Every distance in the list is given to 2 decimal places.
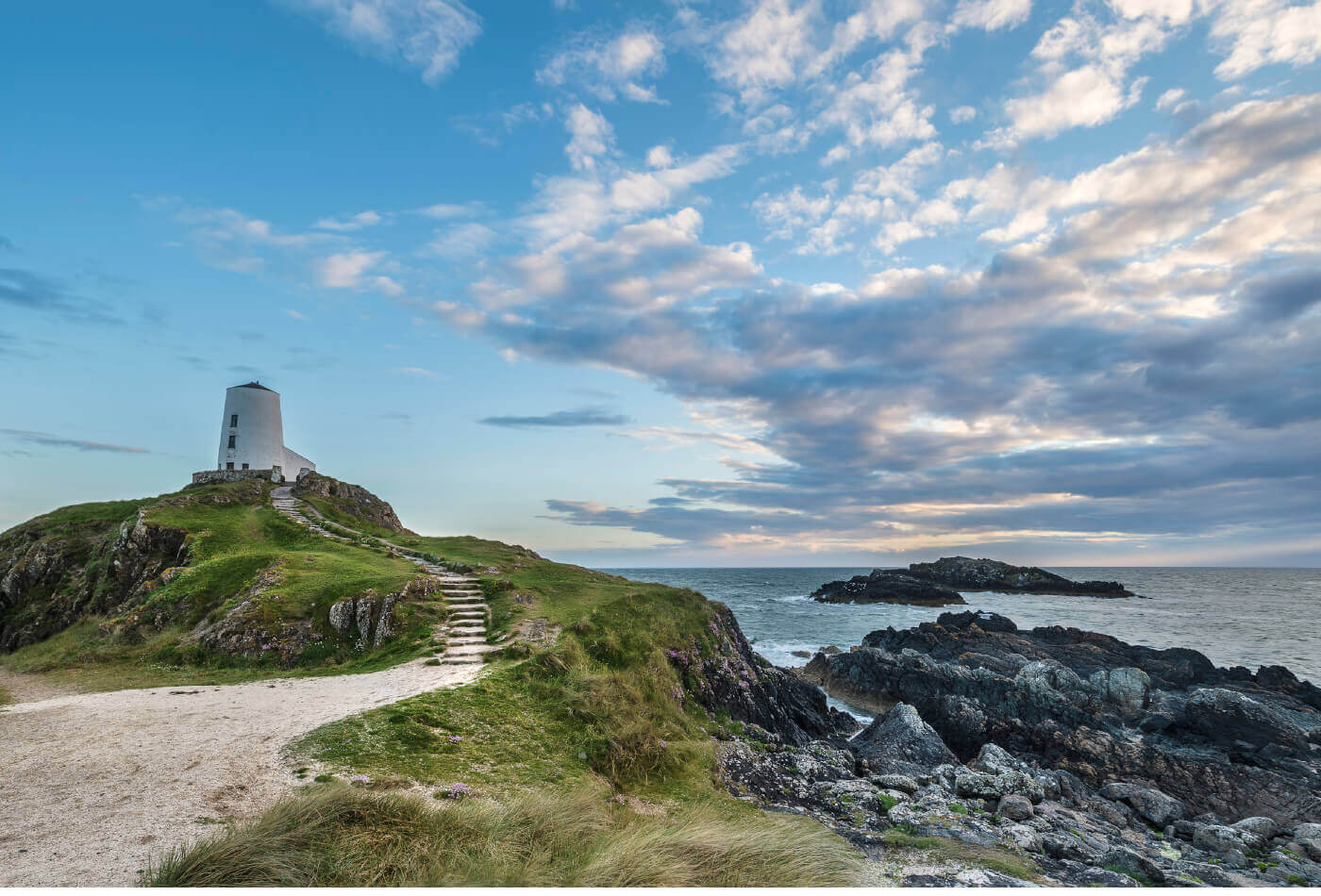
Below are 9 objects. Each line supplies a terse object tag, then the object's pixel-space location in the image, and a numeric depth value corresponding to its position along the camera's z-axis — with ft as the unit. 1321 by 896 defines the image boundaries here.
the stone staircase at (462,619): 63.00
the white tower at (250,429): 176.96
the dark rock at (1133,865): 35.29
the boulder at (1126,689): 93.73
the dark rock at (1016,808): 44.29
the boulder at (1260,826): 51.70
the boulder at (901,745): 57.26
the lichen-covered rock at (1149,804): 53.26
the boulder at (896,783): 49.19
